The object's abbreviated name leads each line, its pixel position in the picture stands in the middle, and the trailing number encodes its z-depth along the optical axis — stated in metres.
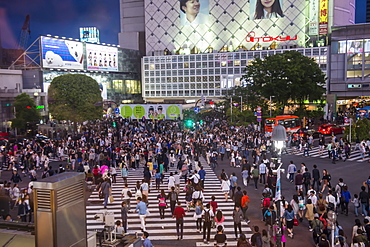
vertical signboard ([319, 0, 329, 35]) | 71.18
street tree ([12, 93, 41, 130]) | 45.97
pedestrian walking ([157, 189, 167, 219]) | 13.64
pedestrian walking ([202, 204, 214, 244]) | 11.31
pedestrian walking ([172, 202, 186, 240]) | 11.52
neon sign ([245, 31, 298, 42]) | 78.67
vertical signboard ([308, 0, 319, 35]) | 74.06
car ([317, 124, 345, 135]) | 37.41
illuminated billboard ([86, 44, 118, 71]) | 73.06
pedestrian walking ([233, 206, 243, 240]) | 11.51
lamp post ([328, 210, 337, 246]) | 8.82
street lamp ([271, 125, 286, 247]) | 11.50
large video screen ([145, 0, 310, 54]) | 79.19
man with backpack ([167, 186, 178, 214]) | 13.22
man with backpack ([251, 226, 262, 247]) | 9.24
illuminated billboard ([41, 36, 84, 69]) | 62.16
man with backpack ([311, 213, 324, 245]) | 10.62
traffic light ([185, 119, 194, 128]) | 37.34
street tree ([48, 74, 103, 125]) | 43.31
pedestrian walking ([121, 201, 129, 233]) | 11.94
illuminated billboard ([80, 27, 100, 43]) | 132.88
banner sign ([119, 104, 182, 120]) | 41.16
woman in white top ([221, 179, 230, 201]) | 15.41
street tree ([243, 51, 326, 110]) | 45.41
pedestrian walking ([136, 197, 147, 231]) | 12.13
